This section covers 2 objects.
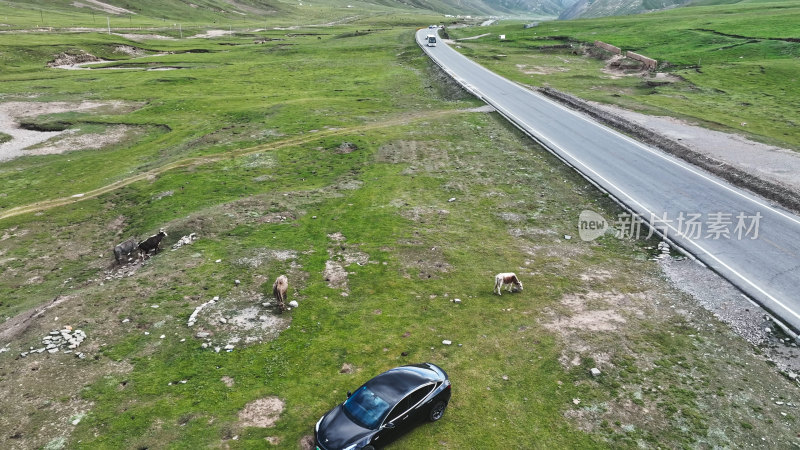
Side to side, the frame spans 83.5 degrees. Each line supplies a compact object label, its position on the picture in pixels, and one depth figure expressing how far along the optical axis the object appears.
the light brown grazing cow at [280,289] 21.17
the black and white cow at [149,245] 26.91
